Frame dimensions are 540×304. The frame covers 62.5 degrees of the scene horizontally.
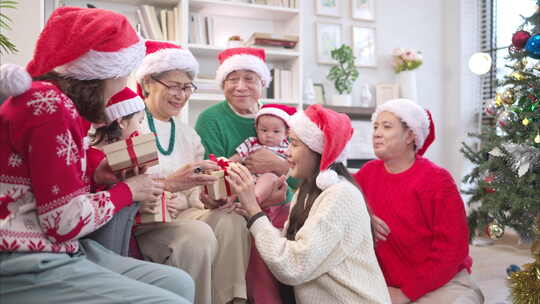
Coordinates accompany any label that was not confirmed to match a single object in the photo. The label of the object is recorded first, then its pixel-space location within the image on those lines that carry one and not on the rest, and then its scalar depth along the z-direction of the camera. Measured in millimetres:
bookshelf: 3768
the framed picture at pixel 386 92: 4859
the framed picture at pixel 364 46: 4820
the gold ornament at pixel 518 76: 2352
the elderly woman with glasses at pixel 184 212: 1641
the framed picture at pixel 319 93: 4547
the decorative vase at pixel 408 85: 4797
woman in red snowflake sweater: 1023
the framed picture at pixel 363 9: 4793
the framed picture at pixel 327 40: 4664
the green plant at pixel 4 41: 1813
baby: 2213
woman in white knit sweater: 1513
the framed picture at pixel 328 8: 4652
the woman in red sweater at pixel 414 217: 2004
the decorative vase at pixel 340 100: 4516
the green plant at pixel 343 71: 4457
